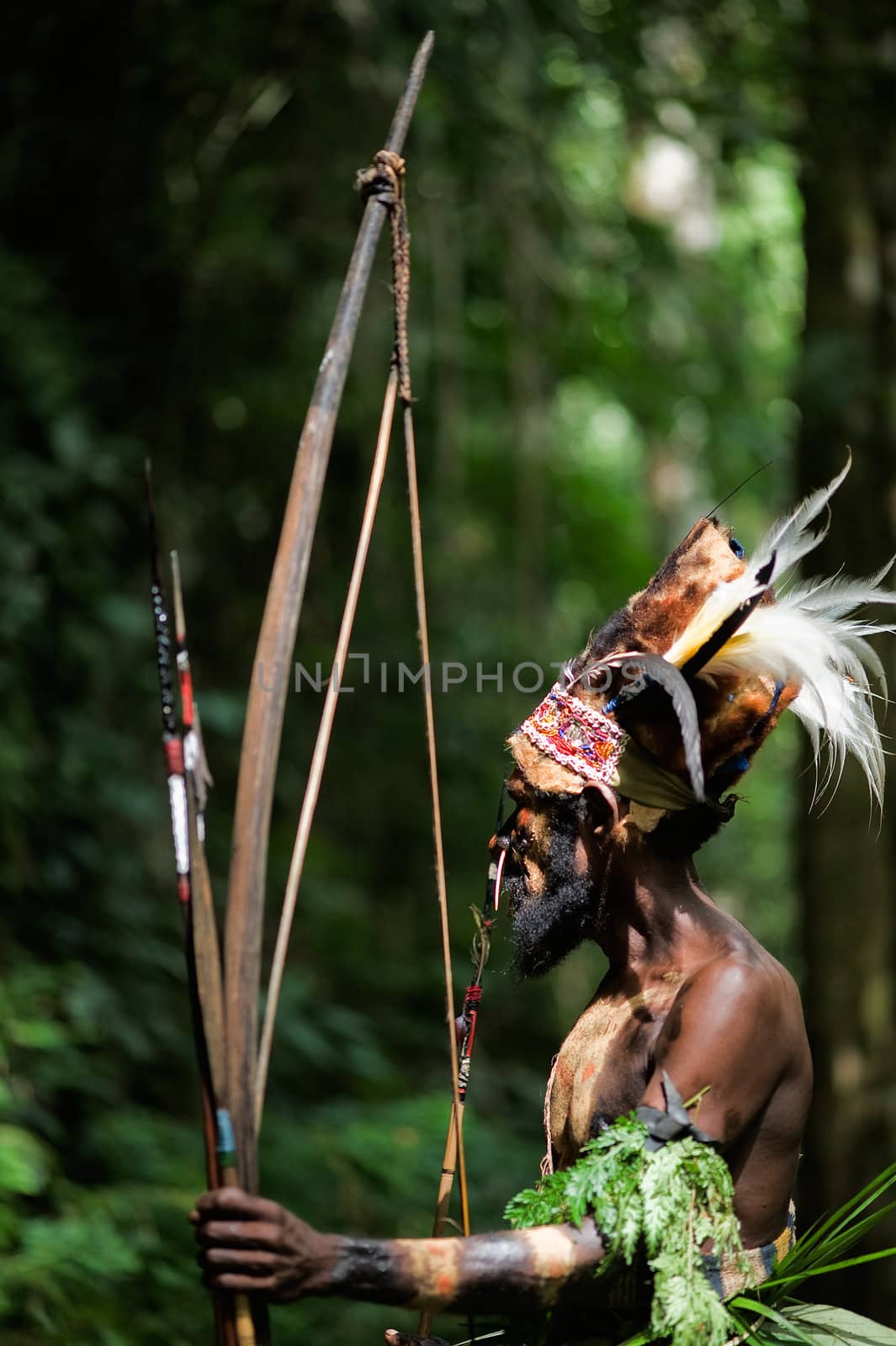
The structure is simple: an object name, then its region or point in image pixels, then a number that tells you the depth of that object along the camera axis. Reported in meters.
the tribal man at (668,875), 3.80
